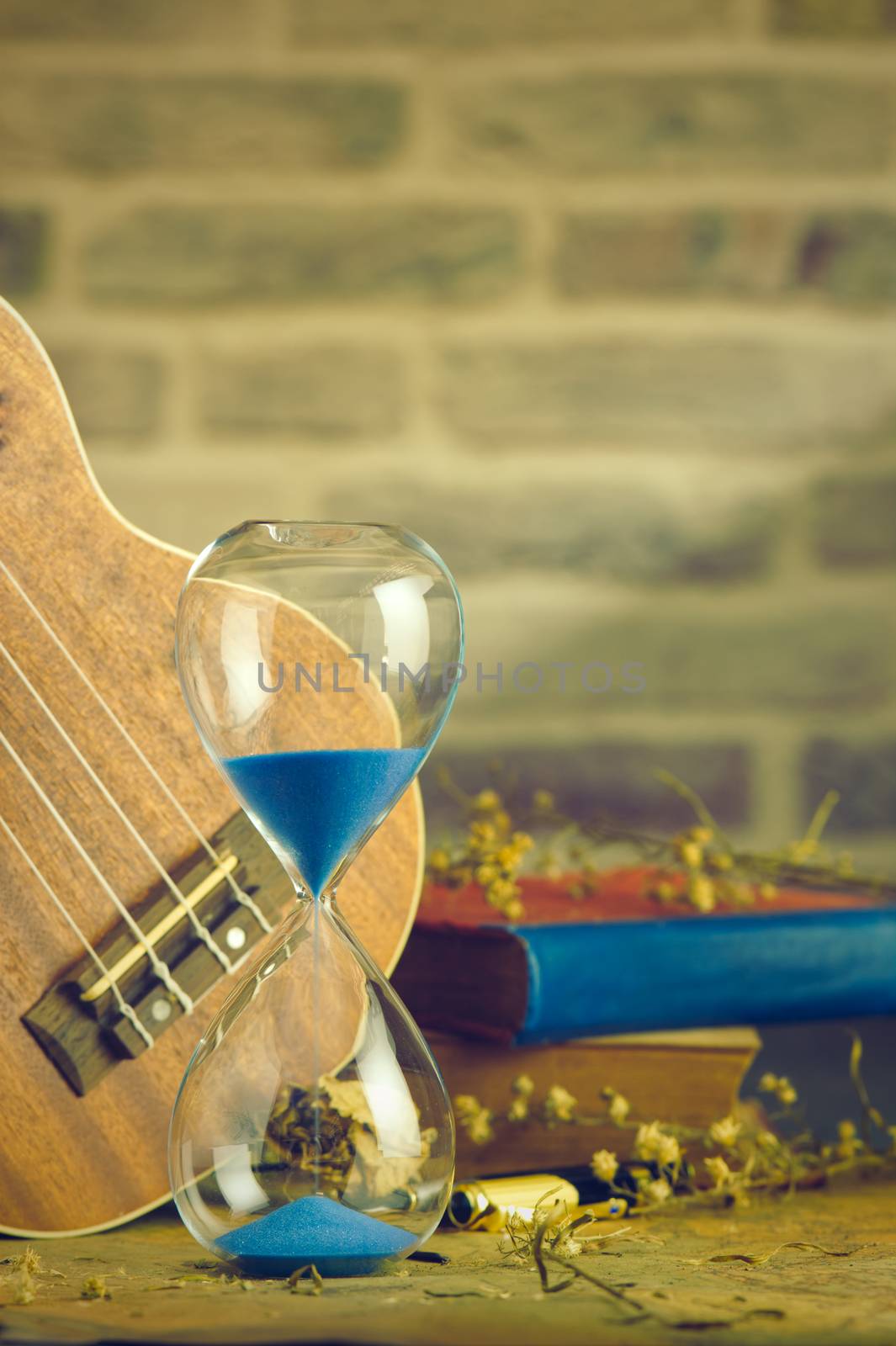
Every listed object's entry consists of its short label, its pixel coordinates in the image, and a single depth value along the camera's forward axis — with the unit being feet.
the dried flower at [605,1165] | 3.44
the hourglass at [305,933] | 3.12
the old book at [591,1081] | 3.55
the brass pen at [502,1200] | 3.36
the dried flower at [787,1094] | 3.60
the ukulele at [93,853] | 3.31
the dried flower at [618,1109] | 3.51
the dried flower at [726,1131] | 3.51
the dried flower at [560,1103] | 3.51
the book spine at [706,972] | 3.49
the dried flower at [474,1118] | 3.49
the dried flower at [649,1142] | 3.48
